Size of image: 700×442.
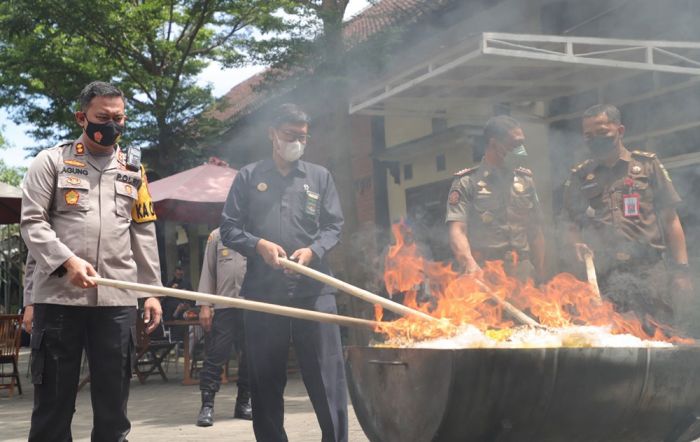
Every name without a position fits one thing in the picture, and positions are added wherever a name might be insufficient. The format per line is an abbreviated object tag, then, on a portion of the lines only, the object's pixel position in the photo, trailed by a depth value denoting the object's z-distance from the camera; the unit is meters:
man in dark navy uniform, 4.84
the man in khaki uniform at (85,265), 4.09
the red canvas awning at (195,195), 10.89
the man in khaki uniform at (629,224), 5.26
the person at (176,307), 13.45
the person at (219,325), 7.57
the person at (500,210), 5.39
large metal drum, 3.46
